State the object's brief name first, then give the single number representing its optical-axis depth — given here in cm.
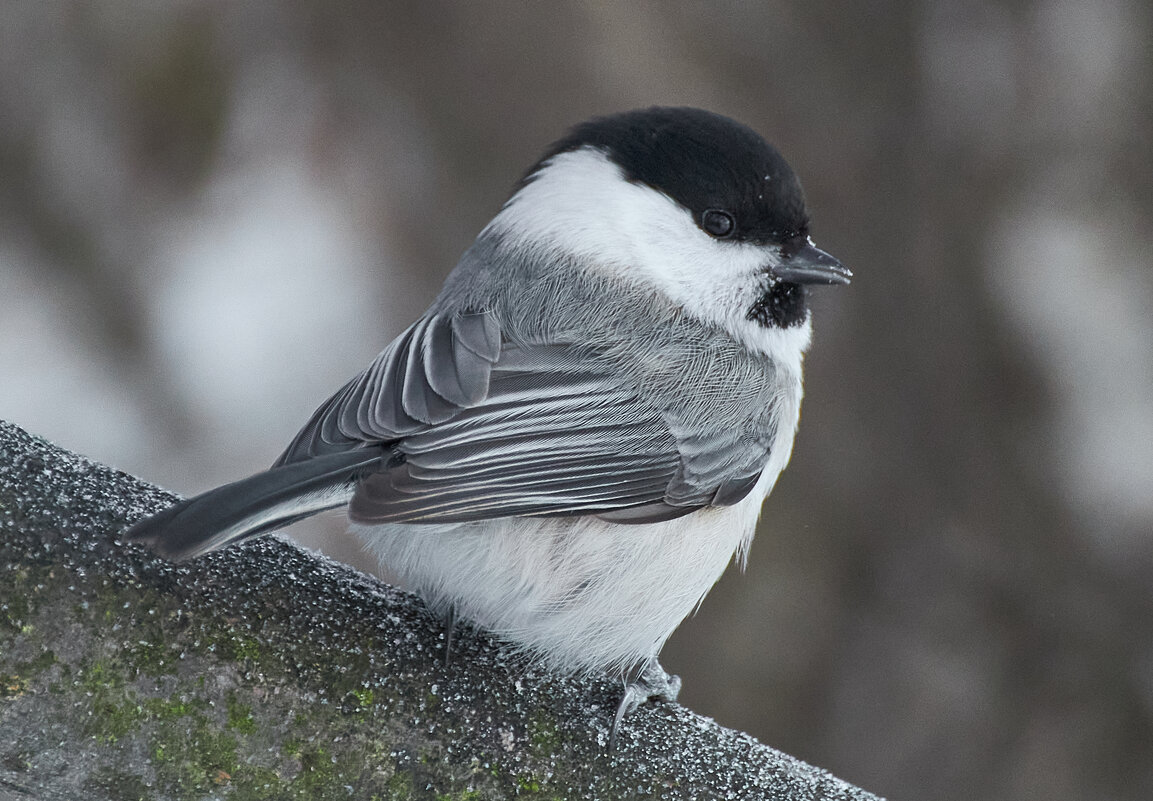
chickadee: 265
